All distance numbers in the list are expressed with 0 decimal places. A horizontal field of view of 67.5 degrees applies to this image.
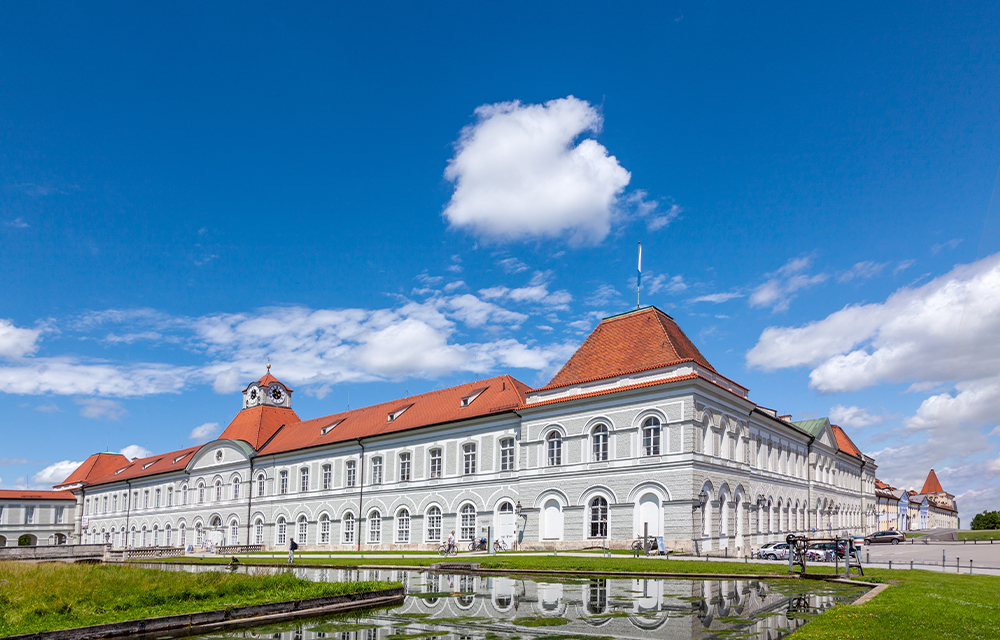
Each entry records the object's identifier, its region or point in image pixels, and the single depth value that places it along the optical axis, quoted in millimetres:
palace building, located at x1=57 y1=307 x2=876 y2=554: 36656
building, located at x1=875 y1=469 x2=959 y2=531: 96188
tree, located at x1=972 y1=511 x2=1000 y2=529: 128625
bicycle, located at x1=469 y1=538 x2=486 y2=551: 42406
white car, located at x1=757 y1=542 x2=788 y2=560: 37469
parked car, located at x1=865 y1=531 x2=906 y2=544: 64812
